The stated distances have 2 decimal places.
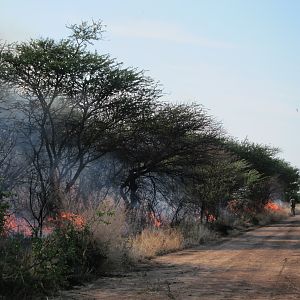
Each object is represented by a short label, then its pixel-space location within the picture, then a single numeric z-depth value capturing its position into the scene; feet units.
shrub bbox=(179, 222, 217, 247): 75.46
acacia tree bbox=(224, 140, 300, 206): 159.94
